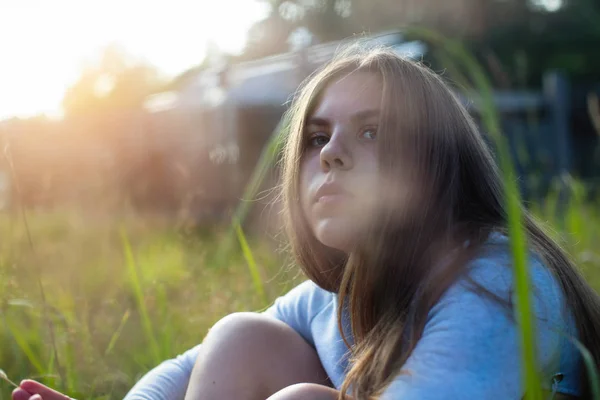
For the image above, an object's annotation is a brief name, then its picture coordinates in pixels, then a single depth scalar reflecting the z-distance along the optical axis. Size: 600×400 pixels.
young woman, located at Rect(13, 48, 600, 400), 0.91
